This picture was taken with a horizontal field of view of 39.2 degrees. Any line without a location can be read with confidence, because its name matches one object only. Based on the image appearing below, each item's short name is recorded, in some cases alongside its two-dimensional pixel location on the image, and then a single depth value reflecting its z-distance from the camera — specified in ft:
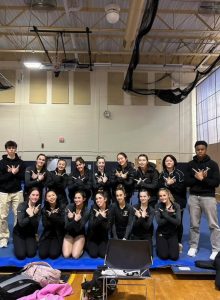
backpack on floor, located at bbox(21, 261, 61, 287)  11.27
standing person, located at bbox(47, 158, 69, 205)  15.60
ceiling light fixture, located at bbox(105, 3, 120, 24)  24.71
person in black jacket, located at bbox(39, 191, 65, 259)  13.98
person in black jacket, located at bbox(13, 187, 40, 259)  13.97
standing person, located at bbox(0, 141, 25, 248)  15.25
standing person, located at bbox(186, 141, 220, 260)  14.02
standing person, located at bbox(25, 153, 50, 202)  15.42
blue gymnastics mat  13.34
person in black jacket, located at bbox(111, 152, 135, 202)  15.51
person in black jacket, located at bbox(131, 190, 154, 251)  14.12
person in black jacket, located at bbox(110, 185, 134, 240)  14.35
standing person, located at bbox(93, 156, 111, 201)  15.78
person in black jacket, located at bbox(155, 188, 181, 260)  13.94
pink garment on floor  10.35
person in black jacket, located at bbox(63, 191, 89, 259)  14.08
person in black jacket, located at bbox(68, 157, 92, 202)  15.60
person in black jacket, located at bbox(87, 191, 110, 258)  14.10
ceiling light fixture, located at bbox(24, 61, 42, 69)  31.87
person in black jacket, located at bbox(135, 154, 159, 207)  15.26
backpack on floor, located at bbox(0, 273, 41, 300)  10.12
